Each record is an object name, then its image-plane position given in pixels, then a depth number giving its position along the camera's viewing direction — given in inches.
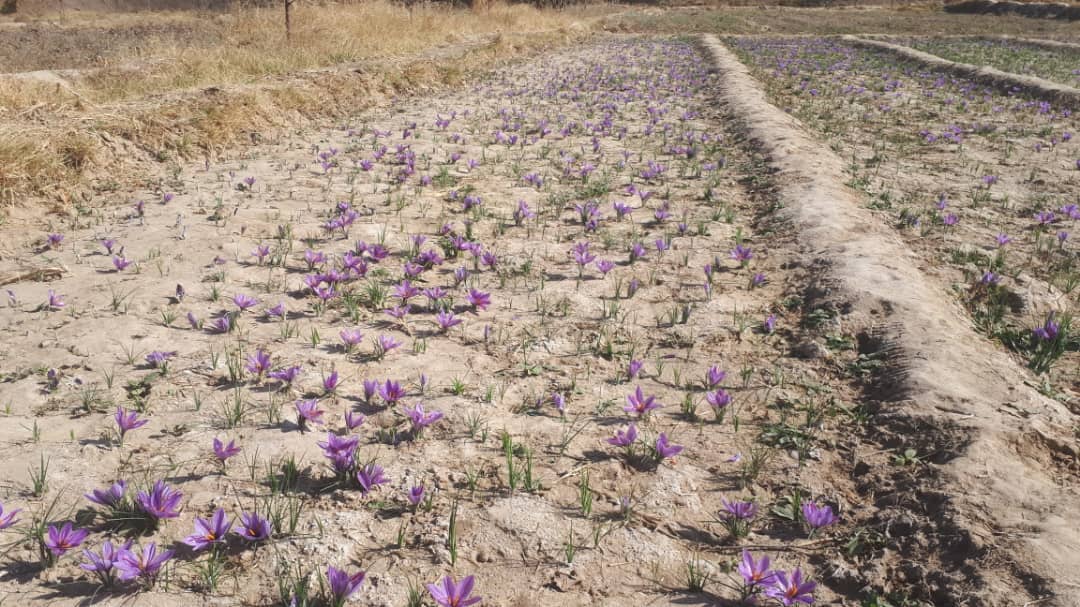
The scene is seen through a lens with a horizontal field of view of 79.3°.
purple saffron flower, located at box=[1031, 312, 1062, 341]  144.3
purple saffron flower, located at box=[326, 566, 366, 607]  80.9
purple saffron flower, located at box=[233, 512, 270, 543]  90.0
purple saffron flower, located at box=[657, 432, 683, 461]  109.0
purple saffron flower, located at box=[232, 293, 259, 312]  155.3
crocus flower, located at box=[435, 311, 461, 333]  151.3
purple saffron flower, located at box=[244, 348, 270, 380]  129.0
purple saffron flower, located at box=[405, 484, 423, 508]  99.2
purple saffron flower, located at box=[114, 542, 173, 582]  81.3
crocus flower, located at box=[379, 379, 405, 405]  122.6
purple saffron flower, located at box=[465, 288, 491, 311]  162.9
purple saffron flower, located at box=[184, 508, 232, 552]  87.5
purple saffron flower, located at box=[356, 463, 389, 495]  100.6
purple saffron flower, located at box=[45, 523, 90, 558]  85.8
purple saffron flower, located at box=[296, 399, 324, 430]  114.5
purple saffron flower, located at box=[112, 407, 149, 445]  109.3
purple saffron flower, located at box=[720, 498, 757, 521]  95.7
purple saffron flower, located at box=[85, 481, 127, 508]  92.8
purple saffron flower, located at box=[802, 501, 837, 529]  95.3
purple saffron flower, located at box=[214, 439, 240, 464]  102.8
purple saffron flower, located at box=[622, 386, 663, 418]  121.3
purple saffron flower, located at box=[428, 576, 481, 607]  80.0
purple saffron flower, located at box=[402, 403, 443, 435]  115.1
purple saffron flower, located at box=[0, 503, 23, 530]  87.9
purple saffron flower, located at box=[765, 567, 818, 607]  81.8
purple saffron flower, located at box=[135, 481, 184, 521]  91.1
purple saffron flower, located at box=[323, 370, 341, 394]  126.7
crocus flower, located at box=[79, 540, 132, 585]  82.2
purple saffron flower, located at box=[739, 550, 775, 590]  84.1
